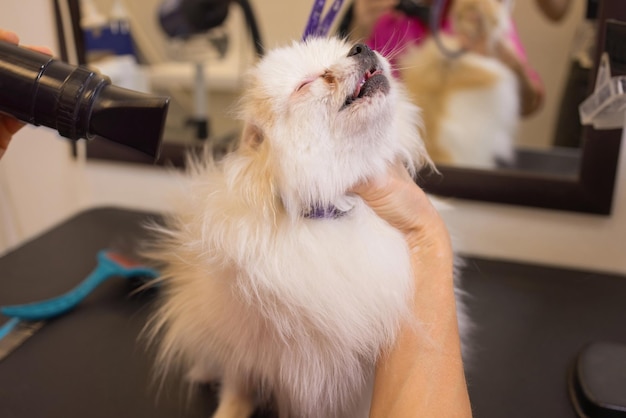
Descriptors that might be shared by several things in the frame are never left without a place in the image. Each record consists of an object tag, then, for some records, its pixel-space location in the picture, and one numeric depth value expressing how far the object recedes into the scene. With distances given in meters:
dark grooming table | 0.63
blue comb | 0.76
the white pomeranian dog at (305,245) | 0.51
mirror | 0.88
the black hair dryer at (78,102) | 0.45
